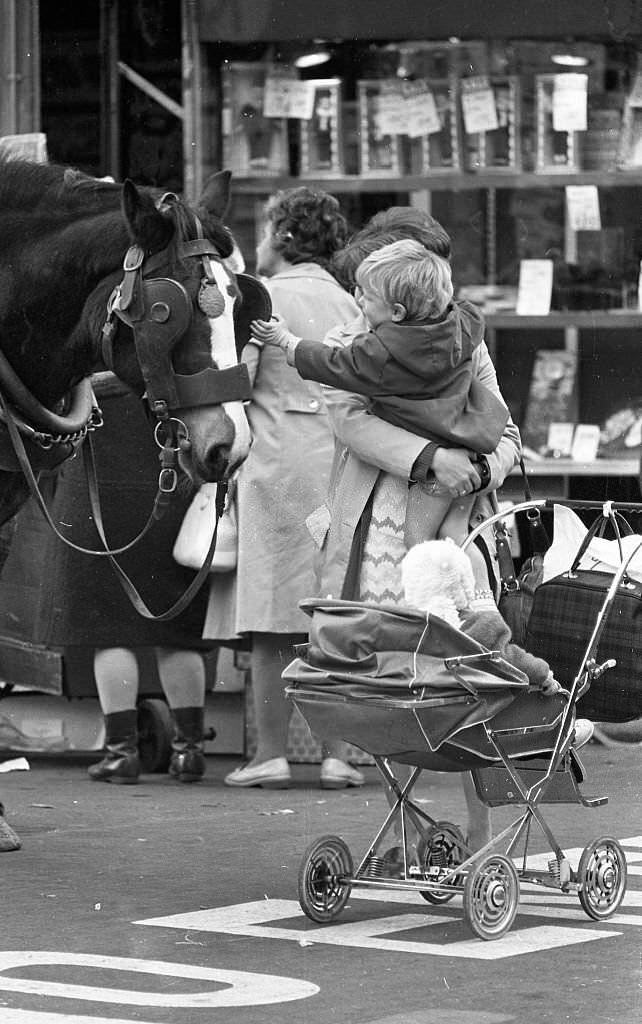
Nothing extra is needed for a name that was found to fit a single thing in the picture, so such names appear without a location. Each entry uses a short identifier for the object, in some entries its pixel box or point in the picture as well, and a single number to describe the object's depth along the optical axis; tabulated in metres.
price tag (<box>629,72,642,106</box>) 18.48
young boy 10.28
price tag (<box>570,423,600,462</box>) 18.55
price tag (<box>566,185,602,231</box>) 18.66
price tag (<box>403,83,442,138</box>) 18.84
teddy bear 9.16
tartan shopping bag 9.81
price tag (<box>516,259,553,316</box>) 18.70
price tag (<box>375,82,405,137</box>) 18.91
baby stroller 8.90
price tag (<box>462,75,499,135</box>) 18.70
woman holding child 10.38
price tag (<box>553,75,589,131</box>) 18.59
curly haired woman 14.63
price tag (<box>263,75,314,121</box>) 19.02
